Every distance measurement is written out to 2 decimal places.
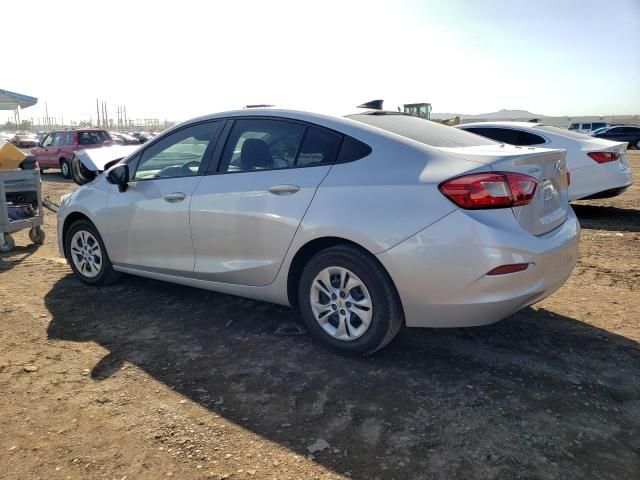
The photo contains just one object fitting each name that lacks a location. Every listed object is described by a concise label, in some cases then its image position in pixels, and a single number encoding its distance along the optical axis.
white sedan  7.59
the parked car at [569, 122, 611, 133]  43.81
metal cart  6.55
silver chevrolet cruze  2.97
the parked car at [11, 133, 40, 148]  36.19
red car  17.97
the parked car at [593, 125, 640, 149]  31.31
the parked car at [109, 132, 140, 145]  29.51
